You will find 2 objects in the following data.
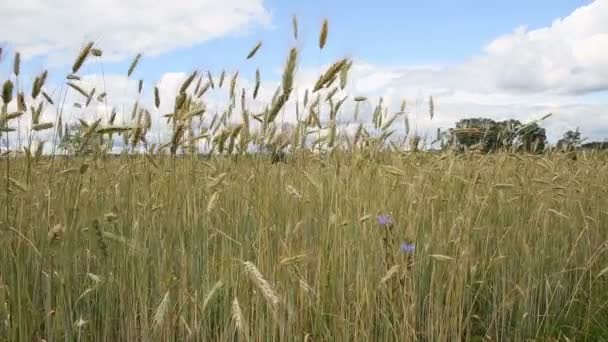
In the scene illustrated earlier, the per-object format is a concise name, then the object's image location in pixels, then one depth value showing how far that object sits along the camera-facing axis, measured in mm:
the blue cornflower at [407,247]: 1687
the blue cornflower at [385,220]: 1771
